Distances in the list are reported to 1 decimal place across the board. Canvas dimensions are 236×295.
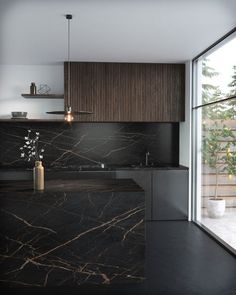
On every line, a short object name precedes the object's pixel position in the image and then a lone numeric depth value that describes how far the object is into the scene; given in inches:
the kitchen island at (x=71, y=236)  78.5
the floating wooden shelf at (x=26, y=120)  137.6
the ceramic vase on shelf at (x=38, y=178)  82.5
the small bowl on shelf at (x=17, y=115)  138.7
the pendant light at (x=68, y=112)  86.0
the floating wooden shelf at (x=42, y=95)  138.3
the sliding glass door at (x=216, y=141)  107.5
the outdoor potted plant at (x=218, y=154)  108.7
